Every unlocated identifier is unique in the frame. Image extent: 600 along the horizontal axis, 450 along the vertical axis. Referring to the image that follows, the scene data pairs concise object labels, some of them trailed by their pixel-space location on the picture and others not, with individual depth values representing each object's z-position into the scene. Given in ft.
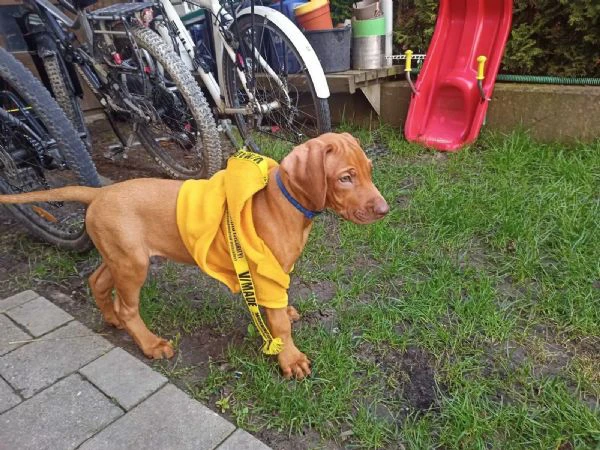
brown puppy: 5.32
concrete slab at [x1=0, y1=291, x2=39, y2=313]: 8.02
